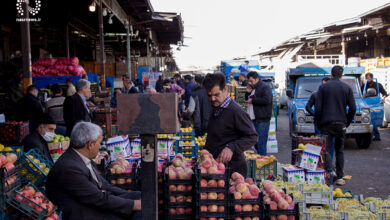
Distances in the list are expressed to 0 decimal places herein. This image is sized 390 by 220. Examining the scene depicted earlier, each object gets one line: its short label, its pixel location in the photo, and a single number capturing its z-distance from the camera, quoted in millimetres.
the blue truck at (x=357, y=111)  11297
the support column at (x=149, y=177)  2764
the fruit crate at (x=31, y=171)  4527
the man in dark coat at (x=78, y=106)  7504
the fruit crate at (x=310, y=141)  7133
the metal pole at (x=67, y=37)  17906
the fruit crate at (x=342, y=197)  5441
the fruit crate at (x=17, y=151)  4788
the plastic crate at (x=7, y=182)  3486
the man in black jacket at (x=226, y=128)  4191
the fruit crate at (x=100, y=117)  9024
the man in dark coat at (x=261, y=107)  8797
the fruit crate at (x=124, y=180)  4141
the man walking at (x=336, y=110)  7605
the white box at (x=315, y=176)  6441
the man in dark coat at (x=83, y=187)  3596
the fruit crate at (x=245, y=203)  3592
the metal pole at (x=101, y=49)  14320
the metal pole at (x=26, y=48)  8281
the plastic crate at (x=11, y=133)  8805
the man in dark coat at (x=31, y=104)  8703
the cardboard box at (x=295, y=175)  6384
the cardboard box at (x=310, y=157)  6455
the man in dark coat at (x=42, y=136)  5832
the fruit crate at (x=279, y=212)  3664
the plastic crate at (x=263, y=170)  6816
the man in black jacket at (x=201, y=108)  9836
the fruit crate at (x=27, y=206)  3500
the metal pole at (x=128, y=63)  20272
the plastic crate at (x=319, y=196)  4969
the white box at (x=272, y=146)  10984
